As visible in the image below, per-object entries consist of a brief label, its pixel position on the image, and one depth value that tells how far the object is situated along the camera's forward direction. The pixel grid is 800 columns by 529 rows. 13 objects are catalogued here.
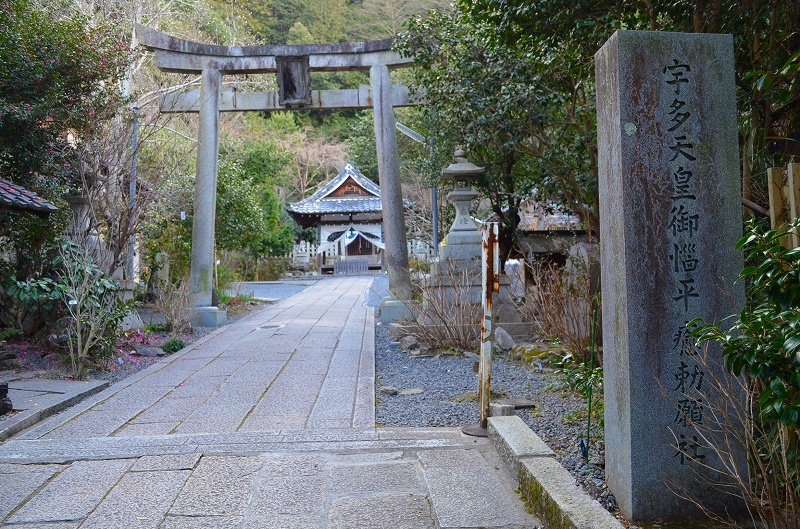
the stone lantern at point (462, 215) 9.31
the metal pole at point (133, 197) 9.33
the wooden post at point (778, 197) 2.62
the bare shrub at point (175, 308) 9.95
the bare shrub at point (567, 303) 6.00
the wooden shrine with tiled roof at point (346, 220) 32.78
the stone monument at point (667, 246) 2.65
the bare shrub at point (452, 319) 8.05
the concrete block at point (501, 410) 4.54
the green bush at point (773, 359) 1.92
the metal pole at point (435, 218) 13.38
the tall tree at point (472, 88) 7.96
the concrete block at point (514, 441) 3.42
